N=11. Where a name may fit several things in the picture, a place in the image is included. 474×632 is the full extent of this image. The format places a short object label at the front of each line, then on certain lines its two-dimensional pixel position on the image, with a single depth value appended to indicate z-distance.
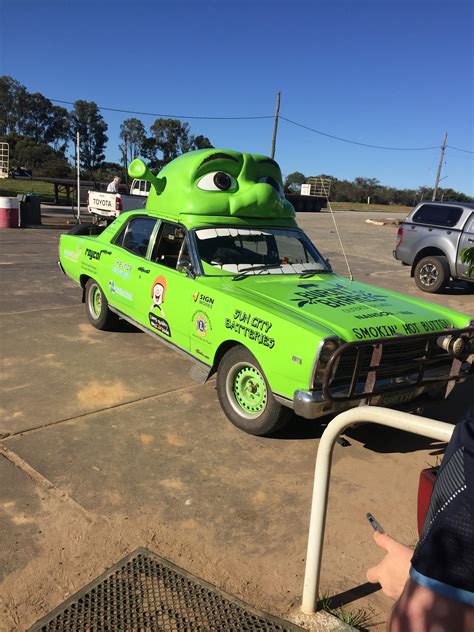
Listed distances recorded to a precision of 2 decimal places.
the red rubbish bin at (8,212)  15.91
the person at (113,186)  18.23
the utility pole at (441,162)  58.50
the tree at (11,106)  73.12
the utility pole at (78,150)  17.31
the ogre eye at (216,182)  5.19
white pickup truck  17.55
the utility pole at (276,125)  36.58
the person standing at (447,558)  0.90
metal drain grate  2.21
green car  3.46
